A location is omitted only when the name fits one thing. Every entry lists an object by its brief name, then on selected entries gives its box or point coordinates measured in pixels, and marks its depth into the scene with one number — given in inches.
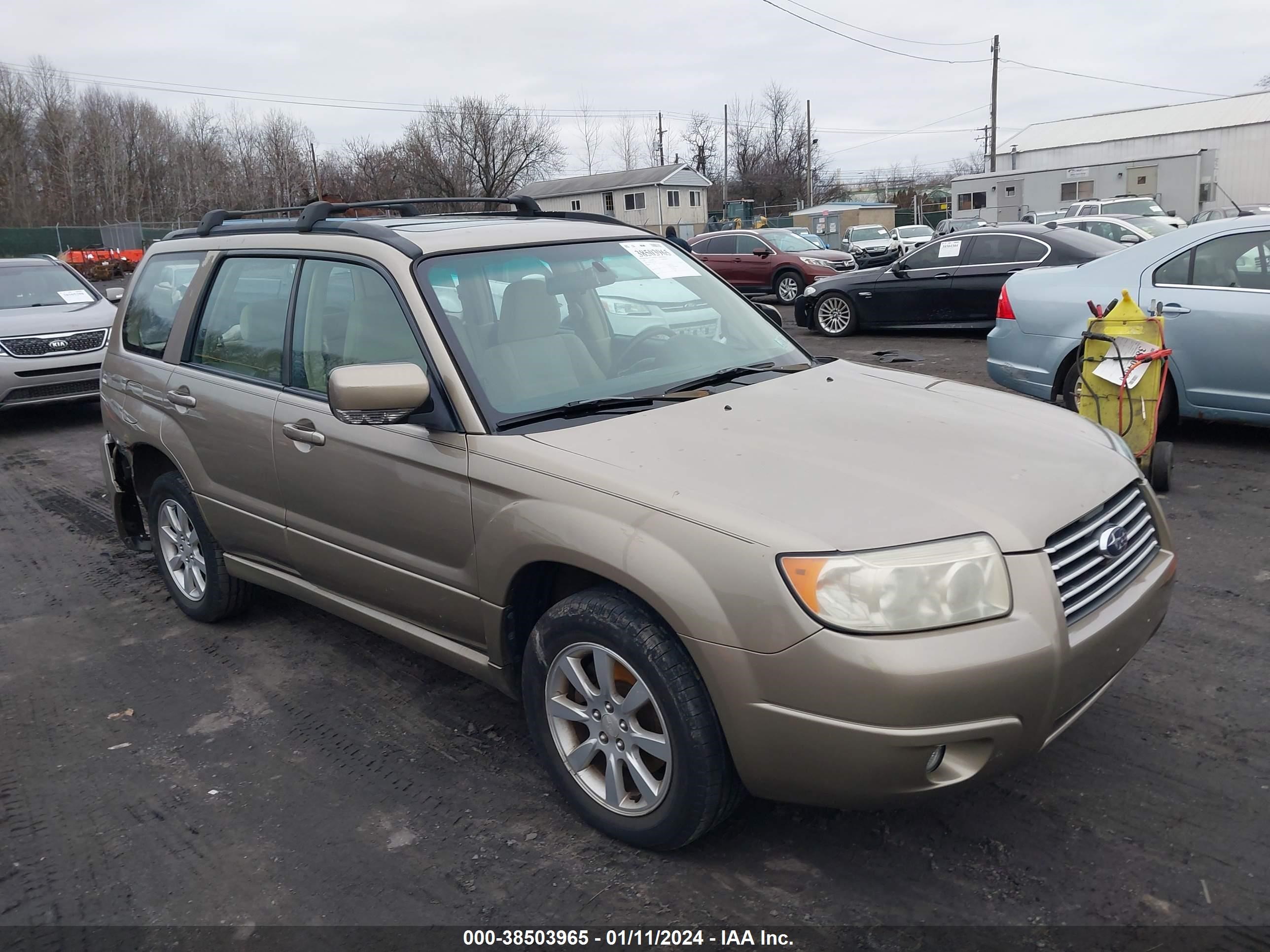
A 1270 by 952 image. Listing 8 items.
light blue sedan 249.8
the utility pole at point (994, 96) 1952.5
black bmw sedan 490.9
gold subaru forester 94.0
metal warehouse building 1549.0
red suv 767.1
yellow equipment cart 232.7
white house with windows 2598.4
